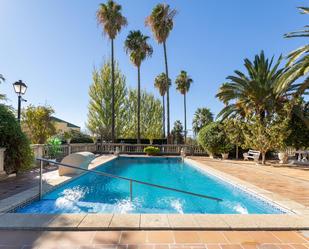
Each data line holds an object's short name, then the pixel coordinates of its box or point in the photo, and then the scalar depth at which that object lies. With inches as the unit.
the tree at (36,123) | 476.2
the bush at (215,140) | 541.8
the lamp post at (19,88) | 278.9
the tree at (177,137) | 954.6
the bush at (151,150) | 610.1
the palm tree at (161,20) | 704.1
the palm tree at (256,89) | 465.5
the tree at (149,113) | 1068.9
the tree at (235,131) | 491.4
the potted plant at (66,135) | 672.8
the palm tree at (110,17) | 668.3
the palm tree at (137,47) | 724.2
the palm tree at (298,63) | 334.6
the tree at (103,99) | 870.4
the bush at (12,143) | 226.3
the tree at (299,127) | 416.9
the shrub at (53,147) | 360.5
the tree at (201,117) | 1182.6
